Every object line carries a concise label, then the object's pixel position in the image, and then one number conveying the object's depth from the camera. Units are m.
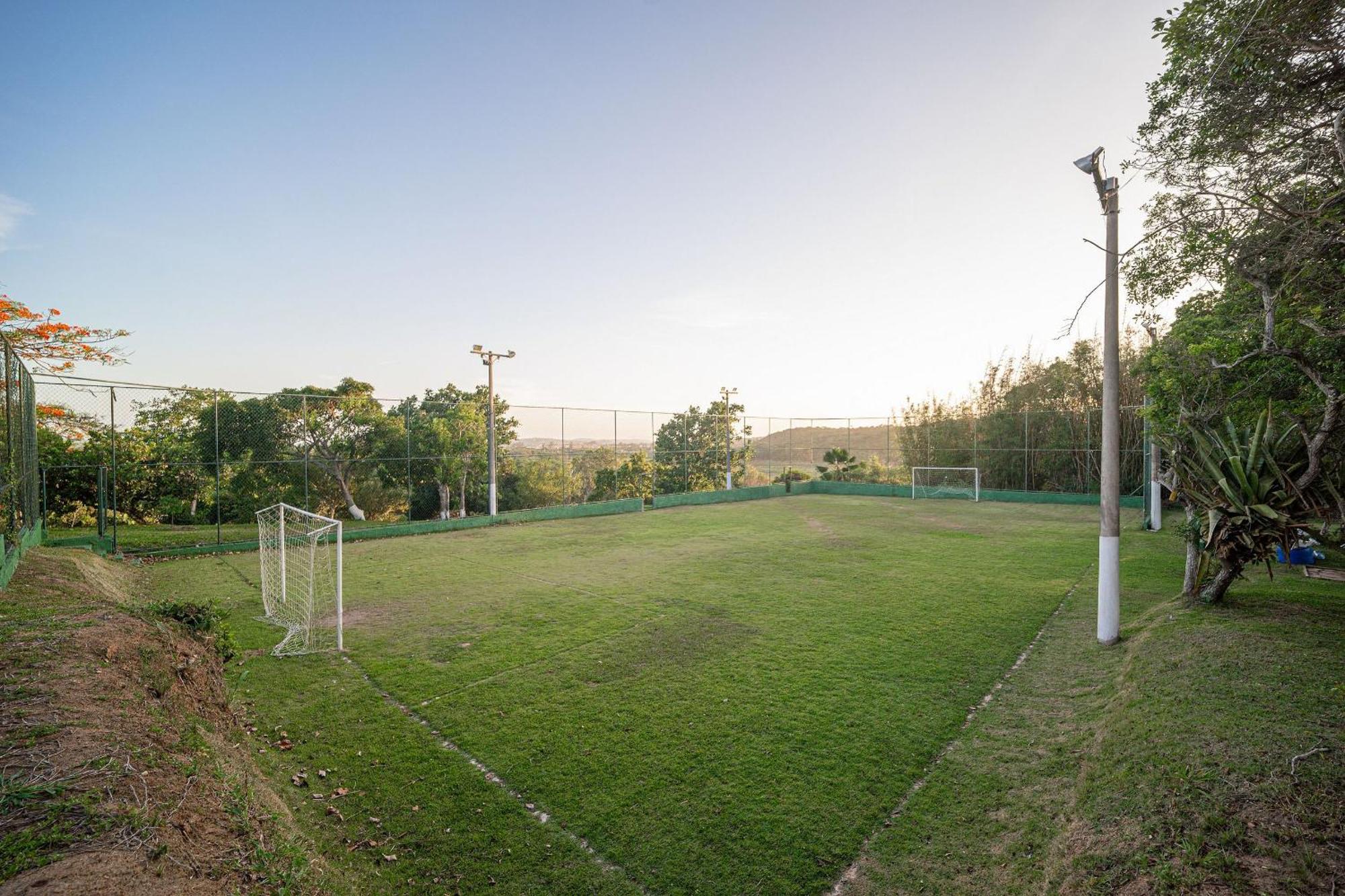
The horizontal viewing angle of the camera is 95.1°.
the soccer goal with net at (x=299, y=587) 6.59
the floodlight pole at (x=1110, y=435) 5.86
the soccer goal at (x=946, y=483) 23.38
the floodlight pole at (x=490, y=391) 16.66
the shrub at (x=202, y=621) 4.86
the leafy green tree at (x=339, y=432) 14.68
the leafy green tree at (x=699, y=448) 23.45
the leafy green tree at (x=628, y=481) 20.95
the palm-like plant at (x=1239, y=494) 5.46
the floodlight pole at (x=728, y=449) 25.08
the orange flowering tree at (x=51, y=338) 14.67
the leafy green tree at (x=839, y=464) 27.02
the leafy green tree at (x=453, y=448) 16.58
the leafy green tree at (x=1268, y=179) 4.78
